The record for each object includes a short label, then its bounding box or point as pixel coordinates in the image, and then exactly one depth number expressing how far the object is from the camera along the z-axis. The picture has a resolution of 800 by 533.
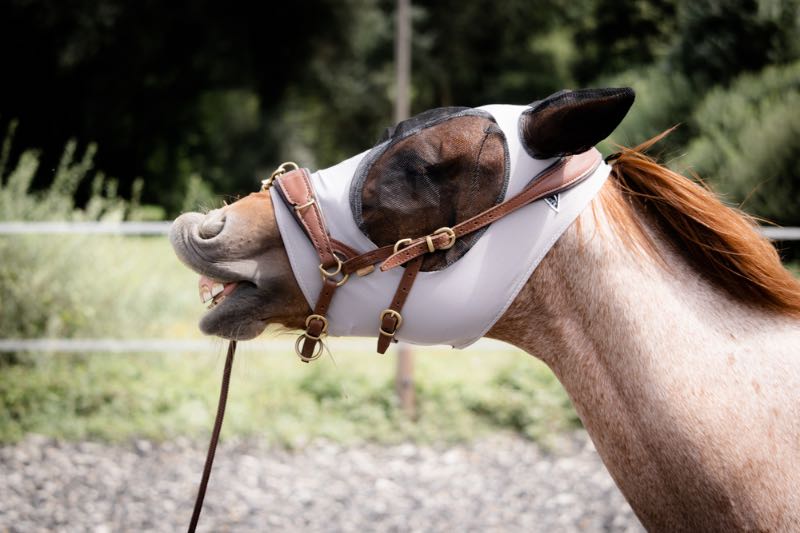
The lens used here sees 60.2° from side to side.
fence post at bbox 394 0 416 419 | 4.91
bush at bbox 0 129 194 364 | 5.12
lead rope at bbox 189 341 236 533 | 1.77
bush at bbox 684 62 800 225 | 6.24
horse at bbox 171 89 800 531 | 1.43
